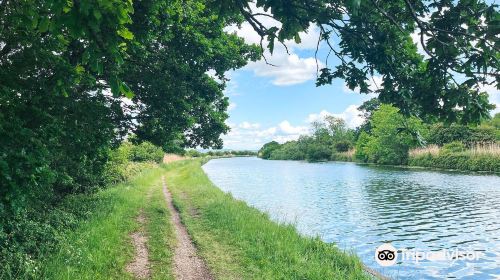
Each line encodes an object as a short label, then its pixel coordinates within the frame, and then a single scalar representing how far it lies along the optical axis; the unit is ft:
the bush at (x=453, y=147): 154.71
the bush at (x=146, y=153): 145.95
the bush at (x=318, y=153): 307.58
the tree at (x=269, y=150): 479.41
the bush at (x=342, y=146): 301.22
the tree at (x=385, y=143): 192.75
